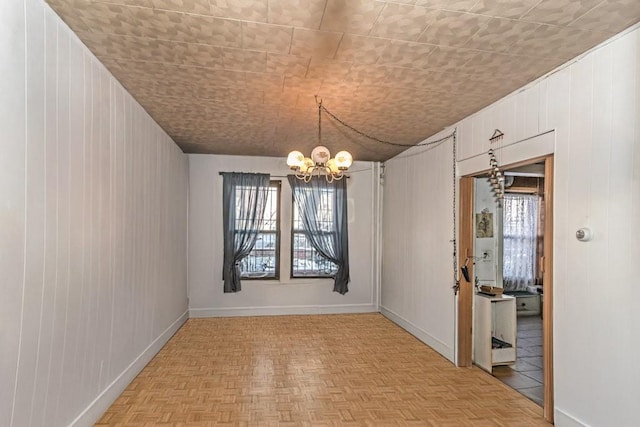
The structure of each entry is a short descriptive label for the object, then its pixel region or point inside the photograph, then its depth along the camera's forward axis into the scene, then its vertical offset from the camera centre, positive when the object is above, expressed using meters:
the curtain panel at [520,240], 6.38 -0.48
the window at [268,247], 5.95 -0.58
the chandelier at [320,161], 3.22 +0.45
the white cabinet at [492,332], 3.78 -1.27
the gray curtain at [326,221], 5.96 -0.16
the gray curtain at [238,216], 5.76 -0.08
